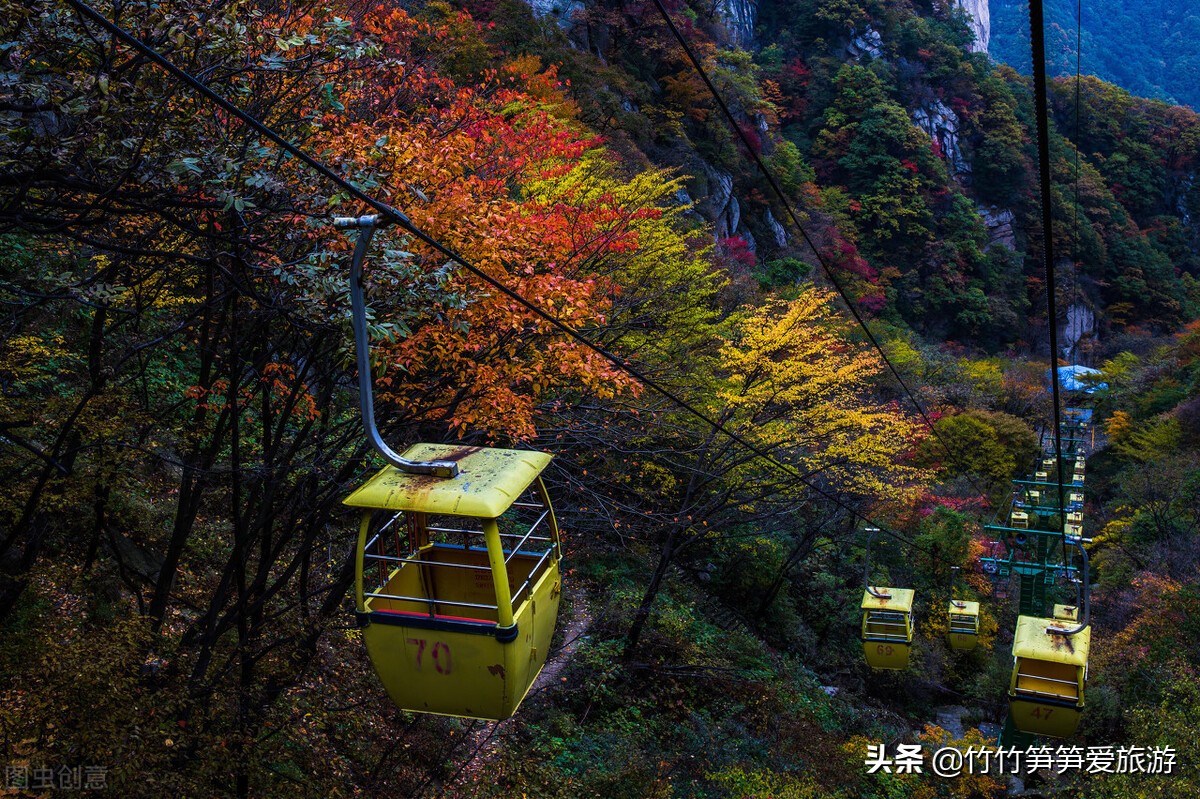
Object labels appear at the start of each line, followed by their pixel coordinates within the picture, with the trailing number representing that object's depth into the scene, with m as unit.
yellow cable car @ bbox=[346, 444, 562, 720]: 4.25
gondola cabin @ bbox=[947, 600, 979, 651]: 14.99
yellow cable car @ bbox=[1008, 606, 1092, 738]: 10.26
